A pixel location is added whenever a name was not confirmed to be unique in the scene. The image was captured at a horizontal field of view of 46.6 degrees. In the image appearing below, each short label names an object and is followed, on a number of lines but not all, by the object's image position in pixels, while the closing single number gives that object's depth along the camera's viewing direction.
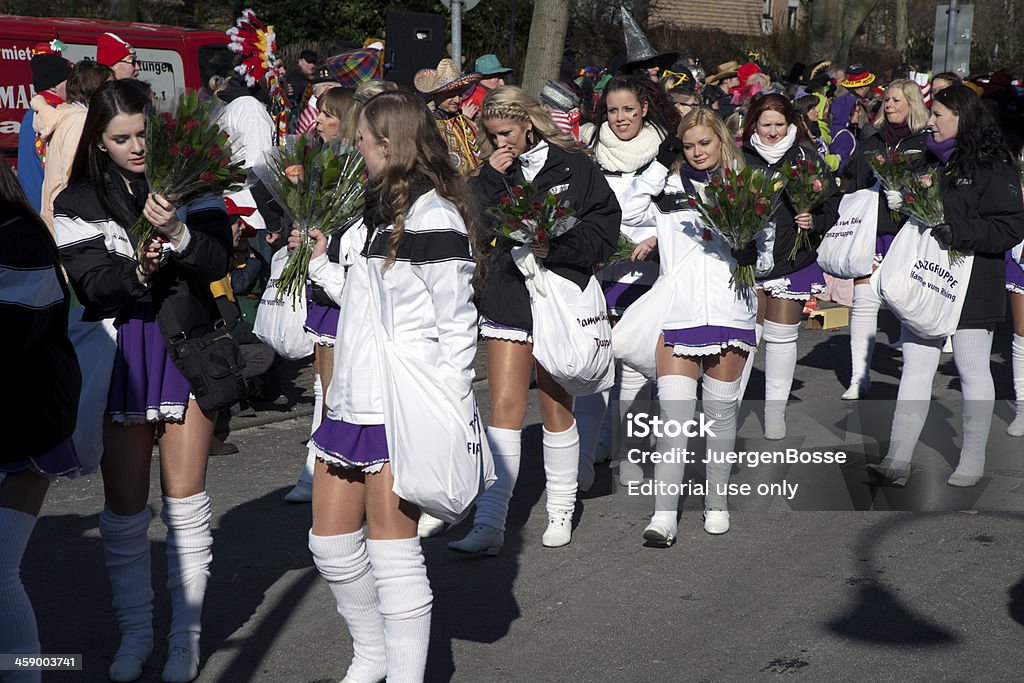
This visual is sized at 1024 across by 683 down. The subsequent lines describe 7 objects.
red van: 12.64
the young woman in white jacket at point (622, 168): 6.34
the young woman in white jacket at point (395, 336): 3.63
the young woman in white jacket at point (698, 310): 5.59
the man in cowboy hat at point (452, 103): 8.80
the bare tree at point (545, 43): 11.96
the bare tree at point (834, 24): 31.08
